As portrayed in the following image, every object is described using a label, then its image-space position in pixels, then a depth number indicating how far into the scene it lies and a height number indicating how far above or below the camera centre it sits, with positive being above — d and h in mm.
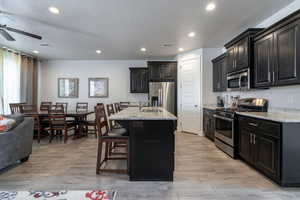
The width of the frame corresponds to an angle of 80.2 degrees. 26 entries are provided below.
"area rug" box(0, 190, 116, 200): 2090 -1168
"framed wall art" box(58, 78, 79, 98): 7246 +466
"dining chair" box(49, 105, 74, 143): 4625 -568
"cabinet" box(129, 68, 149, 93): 6867 +719
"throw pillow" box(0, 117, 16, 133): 2770 -412
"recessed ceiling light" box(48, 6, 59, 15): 3023 +1536
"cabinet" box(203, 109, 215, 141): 4656 -696
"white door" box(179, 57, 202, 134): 5652 +121
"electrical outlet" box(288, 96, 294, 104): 2868 -12
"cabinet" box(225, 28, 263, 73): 3426 +988
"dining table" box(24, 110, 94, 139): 4816 -606
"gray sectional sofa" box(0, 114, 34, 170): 2736 -735
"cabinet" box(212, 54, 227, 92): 4730 +706
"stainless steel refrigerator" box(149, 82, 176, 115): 6246 +128
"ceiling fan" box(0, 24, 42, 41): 3169 +1188
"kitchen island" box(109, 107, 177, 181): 2502 -711
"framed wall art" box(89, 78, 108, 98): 7258 +469
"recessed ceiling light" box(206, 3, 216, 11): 2887 +1536
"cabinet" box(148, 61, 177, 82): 6445 +1035
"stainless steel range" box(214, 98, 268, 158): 3447 -508
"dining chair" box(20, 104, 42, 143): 4773 -442
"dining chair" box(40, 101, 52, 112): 5679 -280
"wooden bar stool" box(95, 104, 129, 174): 2656 -568
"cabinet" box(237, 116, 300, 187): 2279 -701
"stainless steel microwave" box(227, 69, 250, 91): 3525 +397
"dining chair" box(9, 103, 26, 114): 4995 -275
